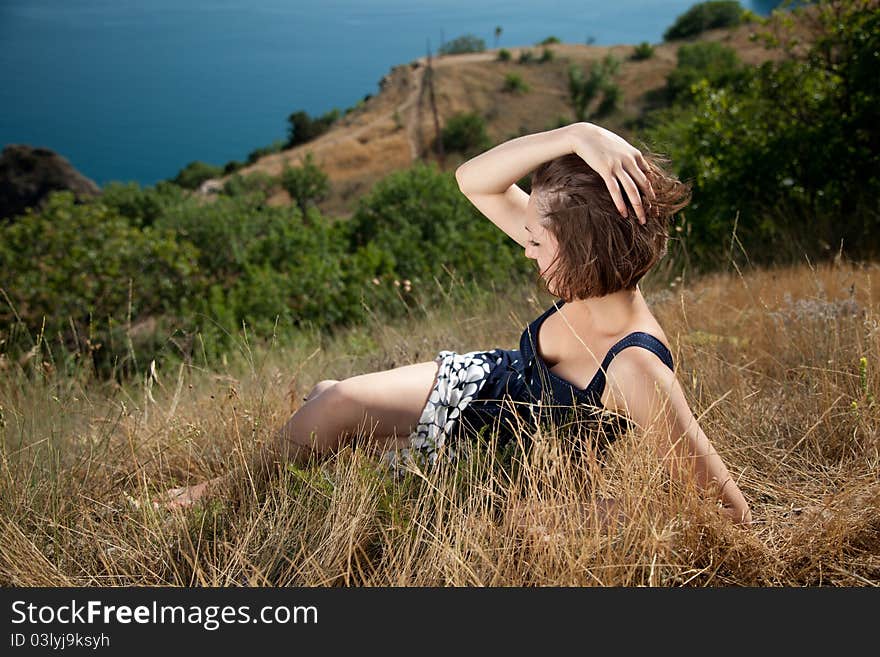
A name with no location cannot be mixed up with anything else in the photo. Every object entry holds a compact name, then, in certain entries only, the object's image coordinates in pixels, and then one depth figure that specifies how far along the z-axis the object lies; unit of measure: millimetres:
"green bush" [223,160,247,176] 43312
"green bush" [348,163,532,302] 8227
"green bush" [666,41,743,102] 30344
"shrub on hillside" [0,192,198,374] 8180
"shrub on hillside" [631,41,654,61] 44469
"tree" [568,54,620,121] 38344
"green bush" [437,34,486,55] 50000
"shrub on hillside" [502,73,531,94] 40656
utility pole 34156
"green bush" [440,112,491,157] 35406
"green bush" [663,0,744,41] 45969
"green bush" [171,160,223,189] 43500
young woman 1777
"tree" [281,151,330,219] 27875
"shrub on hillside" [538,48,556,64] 44812
